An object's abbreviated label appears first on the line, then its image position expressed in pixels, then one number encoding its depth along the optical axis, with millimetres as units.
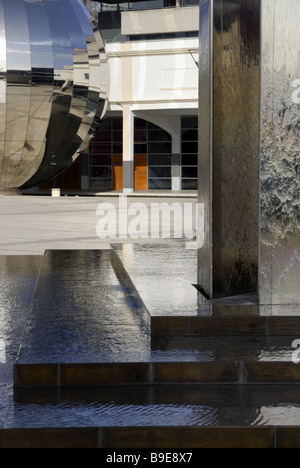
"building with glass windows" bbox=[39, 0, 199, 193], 39156
